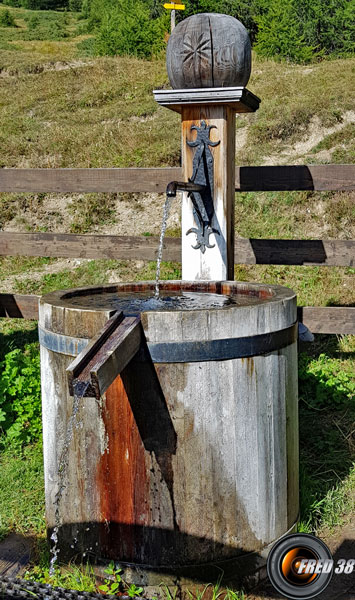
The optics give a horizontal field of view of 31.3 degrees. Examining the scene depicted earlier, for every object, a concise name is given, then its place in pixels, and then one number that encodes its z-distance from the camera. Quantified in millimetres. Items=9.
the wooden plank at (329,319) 4465
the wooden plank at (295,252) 4613
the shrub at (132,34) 24562
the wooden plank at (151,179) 4410
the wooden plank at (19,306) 4934
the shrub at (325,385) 4617
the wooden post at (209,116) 3781
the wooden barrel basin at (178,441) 2430
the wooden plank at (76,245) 5148
